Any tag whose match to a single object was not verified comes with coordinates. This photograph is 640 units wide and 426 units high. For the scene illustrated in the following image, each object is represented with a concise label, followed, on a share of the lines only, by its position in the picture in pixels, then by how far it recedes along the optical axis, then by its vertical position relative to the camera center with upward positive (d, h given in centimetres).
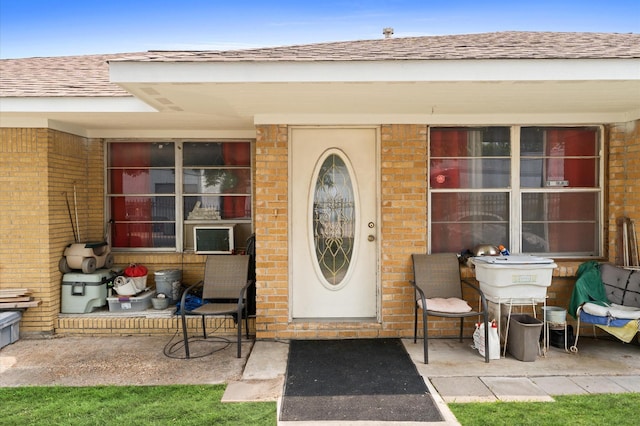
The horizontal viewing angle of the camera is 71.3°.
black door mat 347 -157
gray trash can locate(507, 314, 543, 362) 448 -134
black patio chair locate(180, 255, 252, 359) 550 -87
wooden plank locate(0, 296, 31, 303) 533 -106
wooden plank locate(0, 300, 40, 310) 529 -113
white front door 542 -19
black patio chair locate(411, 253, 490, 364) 504 -82
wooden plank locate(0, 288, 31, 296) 538 -97
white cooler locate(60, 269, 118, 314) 570 -104
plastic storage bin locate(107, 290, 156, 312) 577 -121
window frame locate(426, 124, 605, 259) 544 +22
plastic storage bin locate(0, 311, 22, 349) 508 -137
